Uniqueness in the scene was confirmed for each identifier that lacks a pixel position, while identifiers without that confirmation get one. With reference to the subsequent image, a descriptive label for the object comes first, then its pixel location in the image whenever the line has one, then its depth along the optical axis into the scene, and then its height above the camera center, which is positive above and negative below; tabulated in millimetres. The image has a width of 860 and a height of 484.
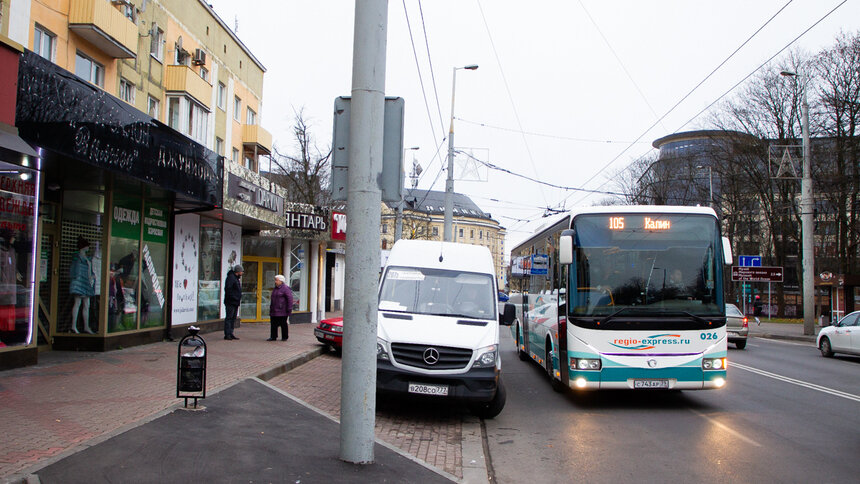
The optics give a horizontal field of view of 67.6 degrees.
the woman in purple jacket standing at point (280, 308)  16297 -874
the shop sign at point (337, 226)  25188 +1911
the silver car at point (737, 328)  21109 -1482
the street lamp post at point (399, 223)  26525 +2209
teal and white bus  9398 -271
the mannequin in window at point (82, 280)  11945 -203
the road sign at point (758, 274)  35438 +548
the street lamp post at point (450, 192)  25203 +3421
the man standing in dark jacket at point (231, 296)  15680 -590
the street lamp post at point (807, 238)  27531 +2041
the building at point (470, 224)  114375 +9907
